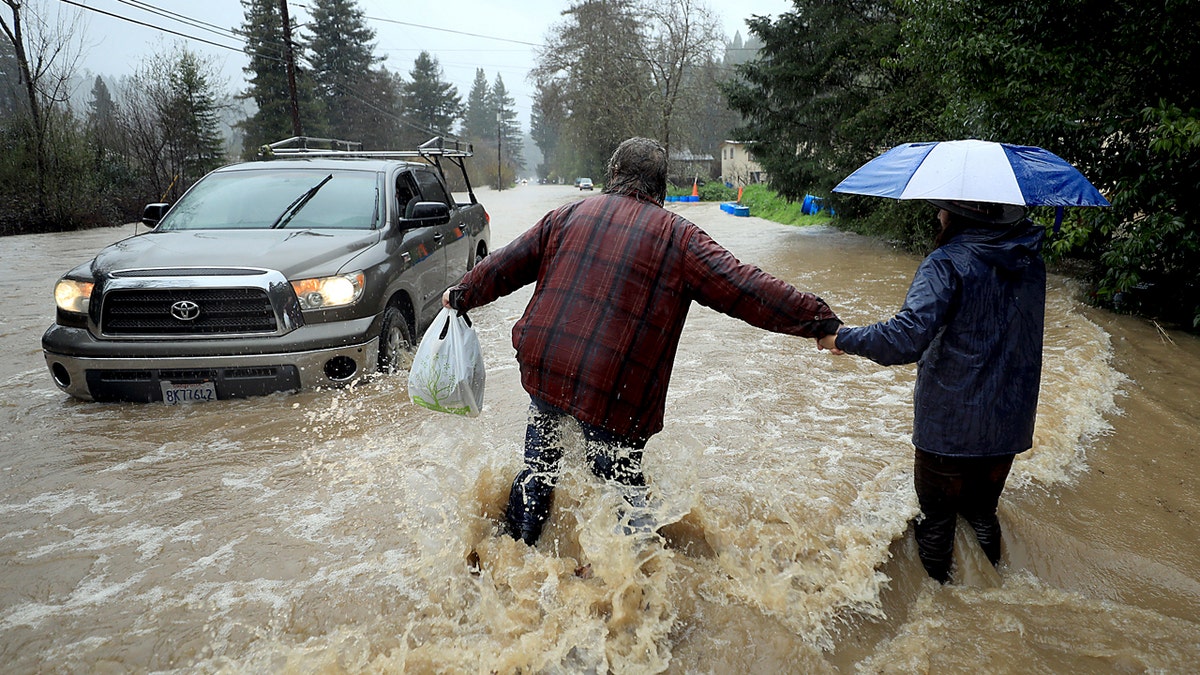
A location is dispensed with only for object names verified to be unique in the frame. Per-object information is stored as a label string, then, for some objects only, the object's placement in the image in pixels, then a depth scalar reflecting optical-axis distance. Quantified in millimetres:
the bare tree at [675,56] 44062
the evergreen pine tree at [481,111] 122562
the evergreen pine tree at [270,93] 39438
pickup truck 4930
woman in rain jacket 2648
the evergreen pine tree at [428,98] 76625
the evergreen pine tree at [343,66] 51281
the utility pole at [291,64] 25469
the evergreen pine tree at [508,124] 123875
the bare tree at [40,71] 20297
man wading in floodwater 2635
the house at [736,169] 50406
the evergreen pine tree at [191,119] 27266
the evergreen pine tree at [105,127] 25312
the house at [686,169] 53122
